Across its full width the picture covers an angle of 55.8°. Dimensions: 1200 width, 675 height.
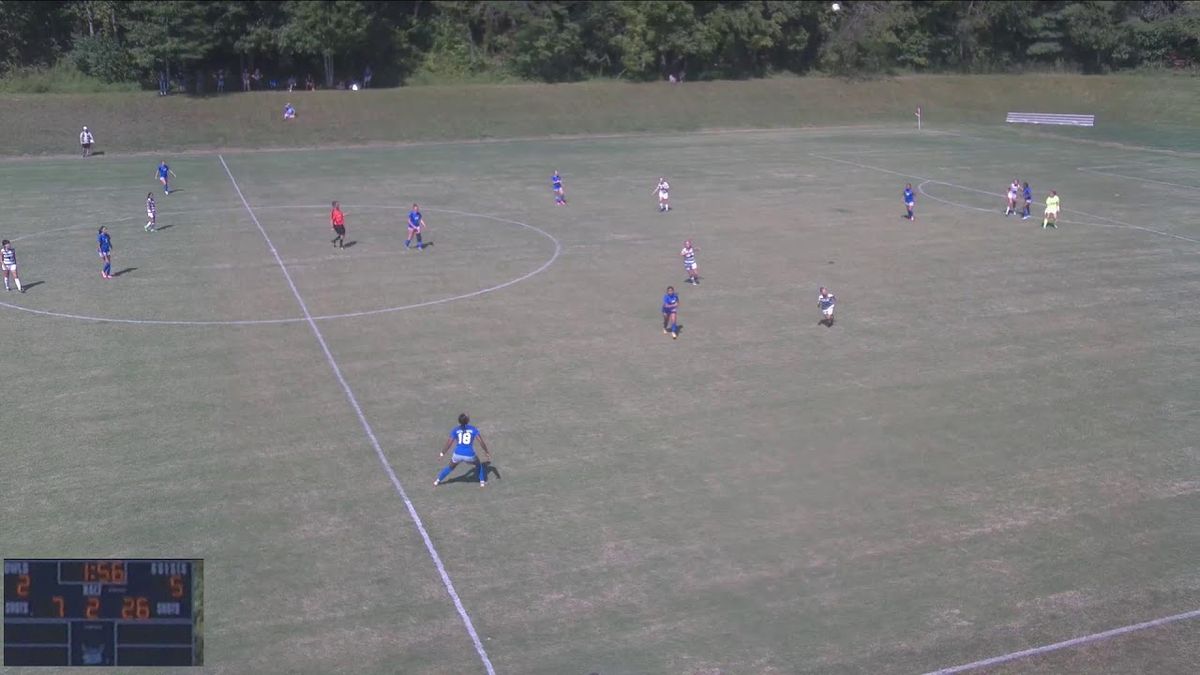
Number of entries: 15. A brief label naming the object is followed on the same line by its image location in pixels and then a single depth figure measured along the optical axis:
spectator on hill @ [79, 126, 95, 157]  60.94
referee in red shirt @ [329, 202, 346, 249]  36.47
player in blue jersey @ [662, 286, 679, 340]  27.09
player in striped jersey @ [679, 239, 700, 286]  32.50
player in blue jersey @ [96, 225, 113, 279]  32.72
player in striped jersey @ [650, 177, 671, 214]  43.69
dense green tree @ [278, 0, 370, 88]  75.38
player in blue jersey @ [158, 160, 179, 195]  48.38
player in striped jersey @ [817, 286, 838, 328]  27.83
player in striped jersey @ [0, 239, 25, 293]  31.25
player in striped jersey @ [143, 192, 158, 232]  39.91
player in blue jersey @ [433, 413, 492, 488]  18.75
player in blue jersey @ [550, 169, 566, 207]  45.41
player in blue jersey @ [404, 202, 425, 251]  36.62
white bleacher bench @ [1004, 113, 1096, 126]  76.81
